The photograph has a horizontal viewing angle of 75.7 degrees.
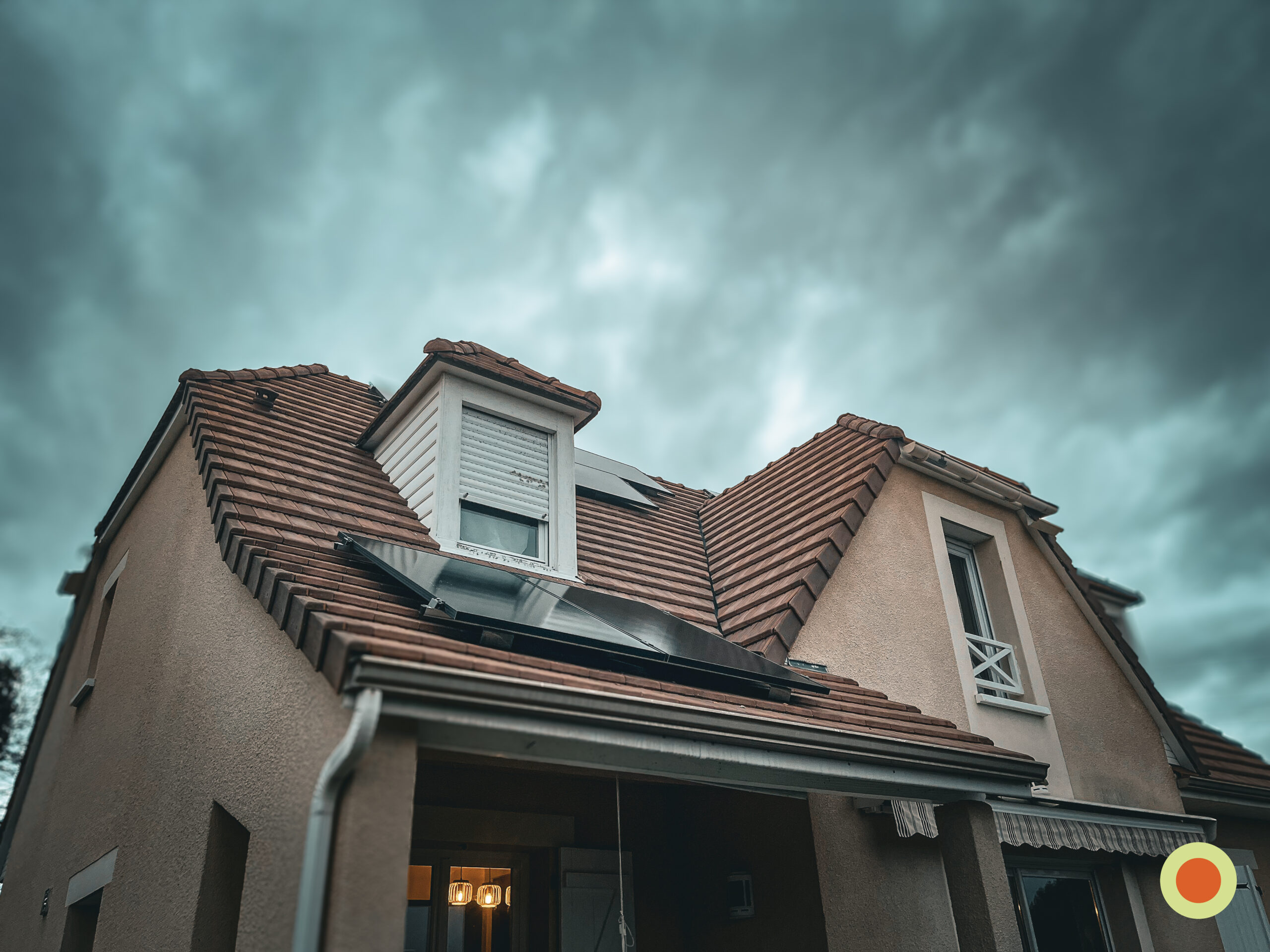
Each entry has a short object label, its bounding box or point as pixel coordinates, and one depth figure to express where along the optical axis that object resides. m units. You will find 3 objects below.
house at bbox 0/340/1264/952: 4.15
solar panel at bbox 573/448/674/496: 12.54
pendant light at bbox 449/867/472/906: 6.55
